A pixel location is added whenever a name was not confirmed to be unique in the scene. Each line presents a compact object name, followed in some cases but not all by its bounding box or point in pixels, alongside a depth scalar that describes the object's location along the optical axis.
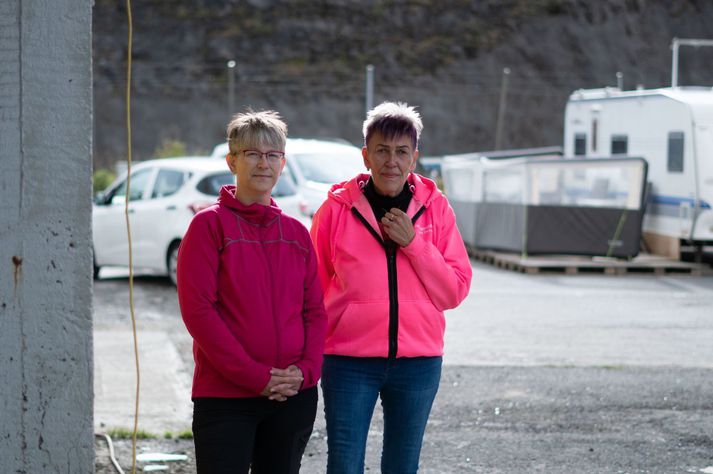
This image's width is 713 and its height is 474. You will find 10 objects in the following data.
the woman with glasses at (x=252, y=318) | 3.86
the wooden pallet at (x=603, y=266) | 17.95
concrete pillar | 4.38
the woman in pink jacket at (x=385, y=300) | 4.26
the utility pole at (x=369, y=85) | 30.92
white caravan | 18.48
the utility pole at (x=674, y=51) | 26.76
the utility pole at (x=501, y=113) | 51.41
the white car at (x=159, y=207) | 14.70
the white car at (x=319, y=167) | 15.02
